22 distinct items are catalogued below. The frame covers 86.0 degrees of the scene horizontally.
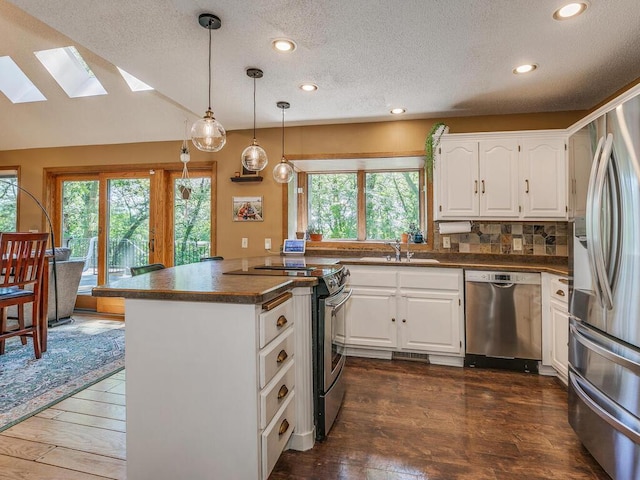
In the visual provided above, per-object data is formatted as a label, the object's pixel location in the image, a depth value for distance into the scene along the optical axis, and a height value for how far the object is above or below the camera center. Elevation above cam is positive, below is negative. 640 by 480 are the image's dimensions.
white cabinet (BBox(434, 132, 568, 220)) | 3.15 +0.62
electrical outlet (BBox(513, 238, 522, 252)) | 3.51 -0.02
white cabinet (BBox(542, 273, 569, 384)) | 2.61 -0.65
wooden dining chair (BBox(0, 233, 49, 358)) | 2.91 -0.28
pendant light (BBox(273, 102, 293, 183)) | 3.13 +0.65
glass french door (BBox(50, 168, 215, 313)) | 4.54 +0.31
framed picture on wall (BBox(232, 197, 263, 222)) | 4.08 +0.41
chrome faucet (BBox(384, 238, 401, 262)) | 3.52 -0.04
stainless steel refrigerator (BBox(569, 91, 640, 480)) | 1.44 -0.24
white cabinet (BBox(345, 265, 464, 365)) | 3.09 -0.63
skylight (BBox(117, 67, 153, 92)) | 3.85 +1.80
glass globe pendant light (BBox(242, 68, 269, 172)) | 2.66 +0.67
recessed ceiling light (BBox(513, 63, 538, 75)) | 2.48 +1.28
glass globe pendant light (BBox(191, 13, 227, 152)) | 2.06 +0.67
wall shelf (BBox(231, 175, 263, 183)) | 4.04 +0.76
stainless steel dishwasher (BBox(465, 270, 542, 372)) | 2.91 -0.66
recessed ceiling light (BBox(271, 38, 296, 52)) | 2.15 +1.27
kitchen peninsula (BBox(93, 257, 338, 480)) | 1.41 -0.58
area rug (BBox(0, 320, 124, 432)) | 2.33 -1.05
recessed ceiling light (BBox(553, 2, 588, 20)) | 1.81 +1.25
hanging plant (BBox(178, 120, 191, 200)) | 3.95 +0.88
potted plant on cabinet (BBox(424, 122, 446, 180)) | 3.40 +1.00
